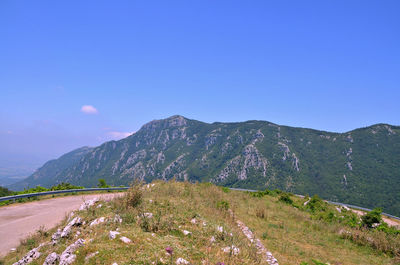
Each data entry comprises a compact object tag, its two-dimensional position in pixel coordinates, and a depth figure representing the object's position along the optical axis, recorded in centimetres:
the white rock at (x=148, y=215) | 855
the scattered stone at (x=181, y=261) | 568
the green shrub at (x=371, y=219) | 1594
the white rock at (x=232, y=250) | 682
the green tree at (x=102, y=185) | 2822
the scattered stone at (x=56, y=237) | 804
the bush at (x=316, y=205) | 2108
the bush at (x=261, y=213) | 1594
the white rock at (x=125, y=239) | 627
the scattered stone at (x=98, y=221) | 815
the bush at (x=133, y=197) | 983
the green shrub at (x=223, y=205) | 1379
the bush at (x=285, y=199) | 2336
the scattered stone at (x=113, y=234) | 648
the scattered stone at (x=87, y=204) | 1045
